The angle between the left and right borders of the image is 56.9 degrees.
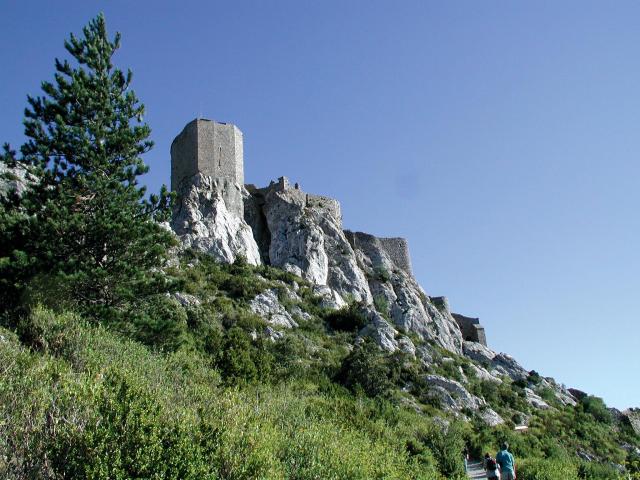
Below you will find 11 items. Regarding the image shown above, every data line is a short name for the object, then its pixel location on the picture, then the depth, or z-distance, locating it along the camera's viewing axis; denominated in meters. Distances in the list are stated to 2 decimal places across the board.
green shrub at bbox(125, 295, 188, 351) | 19.77
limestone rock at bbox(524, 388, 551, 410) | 39.78
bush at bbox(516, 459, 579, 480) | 16.91
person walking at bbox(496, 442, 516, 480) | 13.30
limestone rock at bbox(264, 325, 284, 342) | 31.62
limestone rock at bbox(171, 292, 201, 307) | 31.11
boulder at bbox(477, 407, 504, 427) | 31.52
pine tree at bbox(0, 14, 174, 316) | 19.16
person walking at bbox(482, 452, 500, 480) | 13.83
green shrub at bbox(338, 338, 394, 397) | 28.88
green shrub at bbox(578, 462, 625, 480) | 19.75
